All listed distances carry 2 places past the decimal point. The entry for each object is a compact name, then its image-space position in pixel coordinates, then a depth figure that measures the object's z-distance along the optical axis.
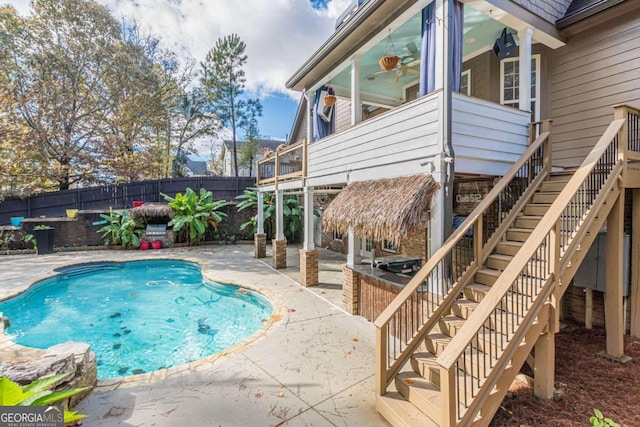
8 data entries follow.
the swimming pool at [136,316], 6.04
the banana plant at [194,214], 15.41
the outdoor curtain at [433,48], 4.58
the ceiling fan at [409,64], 7.19
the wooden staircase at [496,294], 2.98
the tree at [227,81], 25.30
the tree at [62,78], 17.14
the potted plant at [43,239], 13.75
